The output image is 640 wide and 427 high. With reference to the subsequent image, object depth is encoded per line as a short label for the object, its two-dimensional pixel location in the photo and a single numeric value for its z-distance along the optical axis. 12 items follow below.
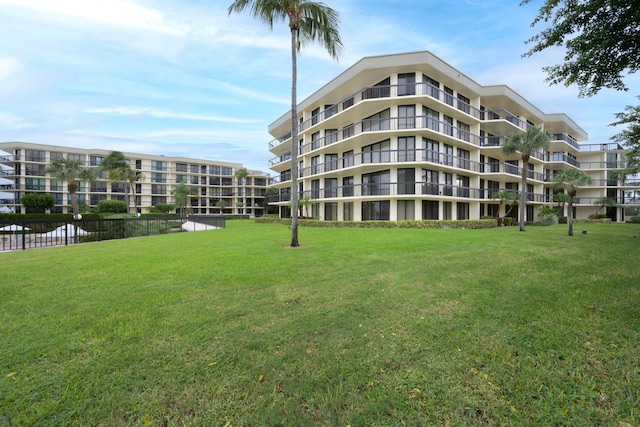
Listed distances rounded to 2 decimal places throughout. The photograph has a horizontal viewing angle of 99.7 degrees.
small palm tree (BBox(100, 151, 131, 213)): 47.81
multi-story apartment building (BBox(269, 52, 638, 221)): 24.56
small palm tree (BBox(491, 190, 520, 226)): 30.06
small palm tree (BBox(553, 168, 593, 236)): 22.24
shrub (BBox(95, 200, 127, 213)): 47.38
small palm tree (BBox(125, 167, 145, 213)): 52.83
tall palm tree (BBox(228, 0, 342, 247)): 12.26
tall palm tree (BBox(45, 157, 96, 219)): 34.66
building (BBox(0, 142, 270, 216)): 54.97
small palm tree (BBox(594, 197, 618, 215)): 43.81
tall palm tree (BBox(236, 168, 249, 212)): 77.27
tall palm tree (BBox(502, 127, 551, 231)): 24.16
